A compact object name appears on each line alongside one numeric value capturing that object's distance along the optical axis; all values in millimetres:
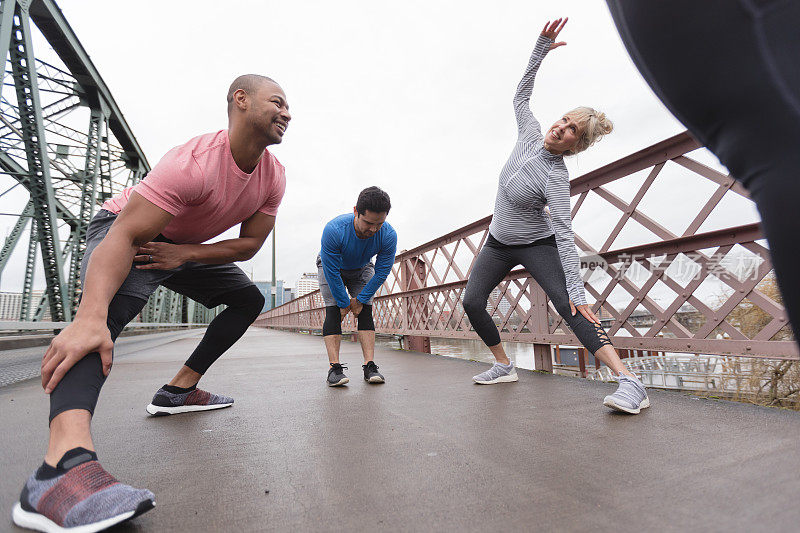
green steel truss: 6859
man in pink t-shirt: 984
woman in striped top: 2273
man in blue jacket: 3016
